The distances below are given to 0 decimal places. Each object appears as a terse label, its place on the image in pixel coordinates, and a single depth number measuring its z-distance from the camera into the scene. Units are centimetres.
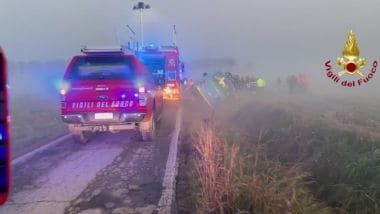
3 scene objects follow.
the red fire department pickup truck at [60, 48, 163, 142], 1021
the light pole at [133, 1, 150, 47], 2574
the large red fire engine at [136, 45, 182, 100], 2061
